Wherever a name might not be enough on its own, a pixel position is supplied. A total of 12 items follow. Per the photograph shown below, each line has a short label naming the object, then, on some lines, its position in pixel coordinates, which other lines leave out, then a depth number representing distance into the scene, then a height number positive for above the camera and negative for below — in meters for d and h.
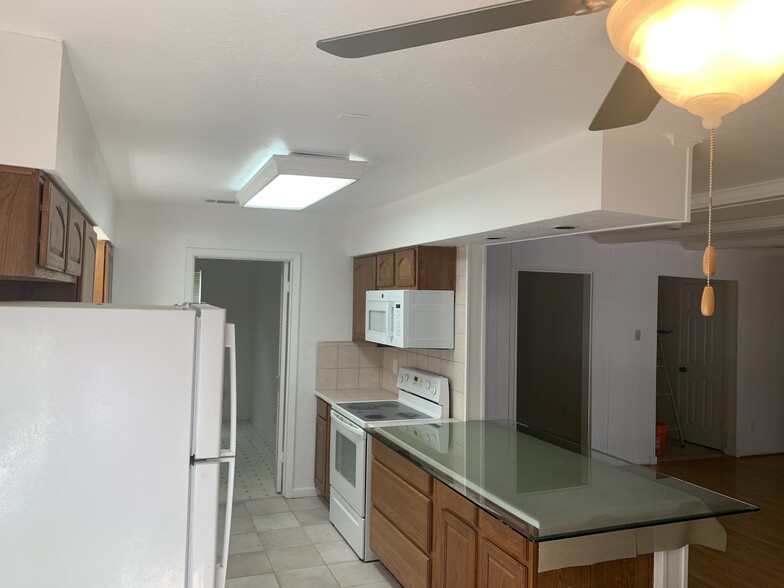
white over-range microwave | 3.98 -0.02
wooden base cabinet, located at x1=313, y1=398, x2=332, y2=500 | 4.77 -1.06
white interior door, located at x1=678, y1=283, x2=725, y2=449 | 6.84 -0.55
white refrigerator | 1.50 -0.35
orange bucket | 6.38 -1.21
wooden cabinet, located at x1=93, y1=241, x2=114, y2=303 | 3.88 +0.23
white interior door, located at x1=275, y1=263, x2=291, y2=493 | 5.10 -0.40
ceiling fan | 0.99 +0.48
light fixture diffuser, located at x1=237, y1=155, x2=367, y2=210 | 2.91 +0.67
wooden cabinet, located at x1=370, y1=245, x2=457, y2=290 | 4.02 +0.32
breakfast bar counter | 2.18 -0.70
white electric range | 3.86 -0.81
